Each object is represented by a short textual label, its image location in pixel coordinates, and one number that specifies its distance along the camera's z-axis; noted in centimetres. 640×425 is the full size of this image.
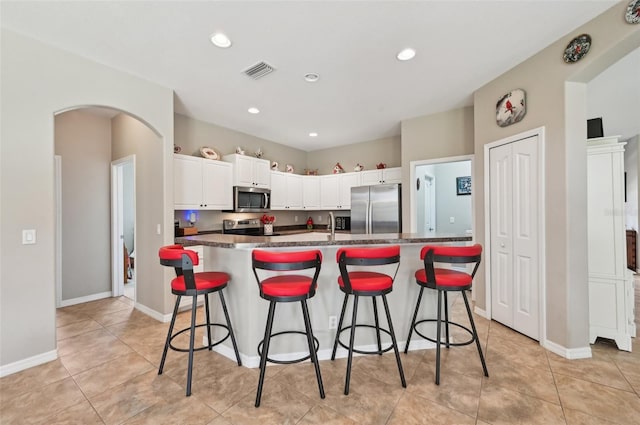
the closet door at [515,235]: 271
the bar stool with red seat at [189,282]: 195
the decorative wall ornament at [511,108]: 279
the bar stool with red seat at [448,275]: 205
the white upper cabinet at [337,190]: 566
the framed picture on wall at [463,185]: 587
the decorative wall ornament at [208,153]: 430
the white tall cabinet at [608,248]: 248
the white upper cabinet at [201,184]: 378
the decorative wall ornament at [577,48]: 224
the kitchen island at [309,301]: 226
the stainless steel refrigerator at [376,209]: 464
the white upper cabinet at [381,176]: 503
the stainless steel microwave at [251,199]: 456
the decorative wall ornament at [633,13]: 193
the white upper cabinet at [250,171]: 452
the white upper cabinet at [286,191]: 540
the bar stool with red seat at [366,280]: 191
